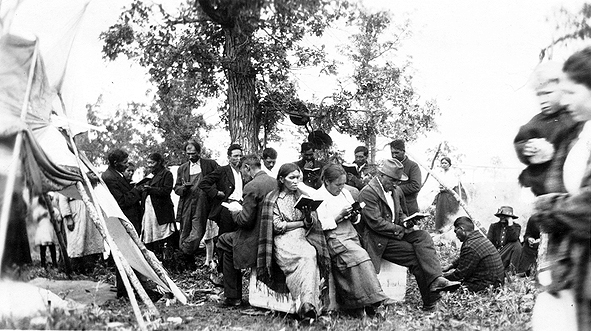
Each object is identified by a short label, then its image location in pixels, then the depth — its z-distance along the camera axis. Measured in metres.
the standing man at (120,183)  8.22
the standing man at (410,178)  8.41
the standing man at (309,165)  8.20
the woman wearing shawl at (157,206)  8.77
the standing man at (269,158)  8.09
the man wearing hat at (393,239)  6.98
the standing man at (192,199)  8.60
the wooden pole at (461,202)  7.43
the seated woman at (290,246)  6.44
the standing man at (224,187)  8.22
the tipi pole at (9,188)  5.63
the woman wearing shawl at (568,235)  3.95
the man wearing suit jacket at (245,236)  6.80
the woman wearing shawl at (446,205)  9.46
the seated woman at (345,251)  6.53
